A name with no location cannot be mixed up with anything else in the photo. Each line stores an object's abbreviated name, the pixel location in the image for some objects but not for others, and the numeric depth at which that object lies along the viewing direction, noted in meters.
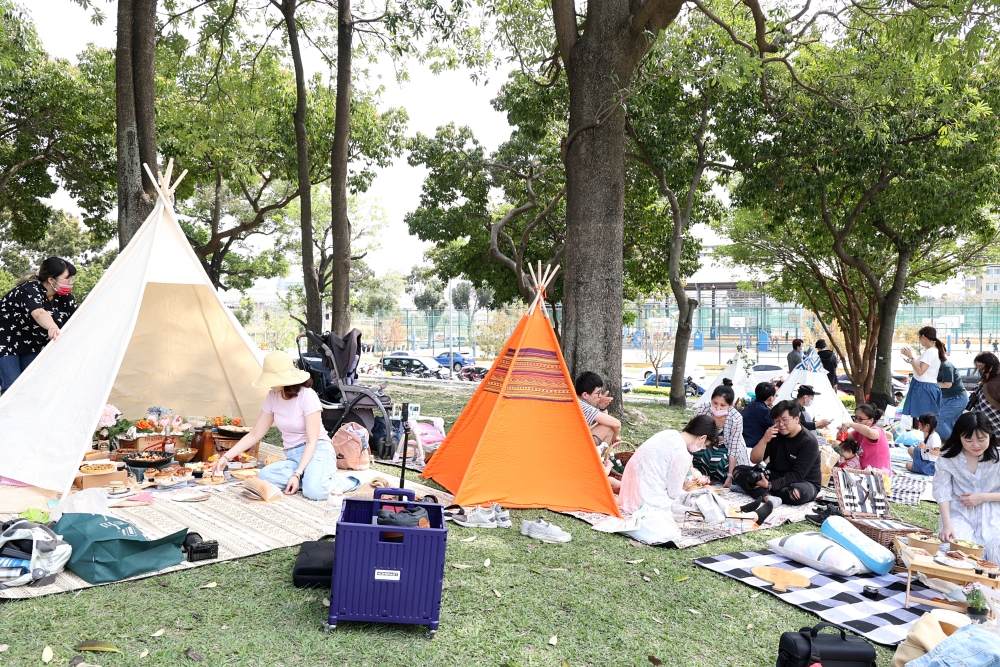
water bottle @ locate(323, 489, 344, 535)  5.14
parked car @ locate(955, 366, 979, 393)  15.61
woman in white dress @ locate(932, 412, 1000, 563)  4.79
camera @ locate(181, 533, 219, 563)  4.42
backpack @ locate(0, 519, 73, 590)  3.88
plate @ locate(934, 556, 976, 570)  4.23
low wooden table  4.15
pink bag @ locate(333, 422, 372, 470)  6.89
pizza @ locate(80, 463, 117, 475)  5.85
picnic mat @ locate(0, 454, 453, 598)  4.81
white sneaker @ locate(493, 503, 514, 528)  5.46
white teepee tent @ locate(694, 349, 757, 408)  11.45
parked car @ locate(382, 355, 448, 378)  28.27
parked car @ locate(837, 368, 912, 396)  20.03
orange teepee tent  5.87
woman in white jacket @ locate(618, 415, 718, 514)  5.54
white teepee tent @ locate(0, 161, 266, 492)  5.69
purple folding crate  3.46
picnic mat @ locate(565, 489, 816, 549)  5.45
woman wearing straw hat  5.77
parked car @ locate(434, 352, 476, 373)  31.60
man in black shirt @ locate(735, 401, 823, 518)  6.33
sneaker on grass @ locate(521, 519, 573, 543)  5.19
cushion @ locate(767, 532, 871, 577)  4.70
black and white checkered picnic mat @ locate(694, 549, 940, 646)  3.91
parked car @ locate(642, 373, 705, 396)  19.69
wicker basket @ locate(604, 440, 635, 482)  6.75
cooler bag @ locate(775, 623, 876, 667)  3.14
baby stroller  7.69
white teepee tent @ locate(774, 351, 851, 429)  9.77
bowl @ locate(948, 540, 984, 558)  4.59
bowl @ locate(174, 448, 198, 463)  6.88
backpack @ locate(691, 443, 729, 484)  7.26
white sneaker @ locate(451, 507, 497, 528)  5.42
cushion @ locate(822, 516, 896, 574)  4.74
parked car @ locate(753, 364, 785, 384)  17.08
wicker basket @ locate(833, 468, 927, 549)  5.98
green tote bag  4.06
